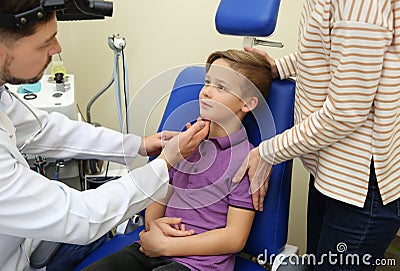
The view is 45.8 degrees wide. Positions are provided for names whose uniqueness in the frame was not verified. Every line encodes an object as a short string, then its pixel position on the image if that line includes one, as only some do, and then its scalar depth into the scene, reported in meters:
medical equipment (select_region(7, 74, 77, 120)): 1.67
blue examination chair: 1.28
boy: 1.30
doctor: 0.98
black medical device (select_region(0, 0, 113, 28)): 0.89
